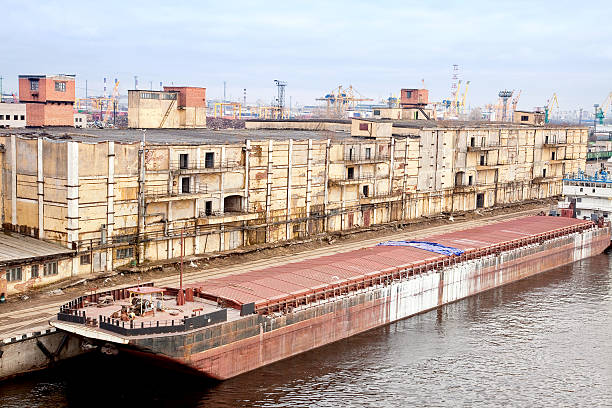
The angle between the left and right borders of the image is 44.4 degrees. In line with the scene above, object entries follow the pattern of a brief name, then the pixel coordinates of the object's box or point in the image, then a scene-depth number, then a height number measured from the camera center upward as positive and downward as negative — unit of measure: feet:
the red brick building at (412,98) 459.73 +17.29
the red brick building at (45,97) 482.28 +11.35
